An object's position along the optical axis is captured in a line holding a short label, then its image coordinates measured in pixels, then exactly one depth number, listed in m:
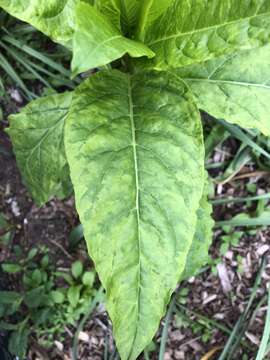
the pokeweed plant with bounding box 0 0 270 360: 0.21
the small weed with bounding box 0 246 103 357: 0.36
